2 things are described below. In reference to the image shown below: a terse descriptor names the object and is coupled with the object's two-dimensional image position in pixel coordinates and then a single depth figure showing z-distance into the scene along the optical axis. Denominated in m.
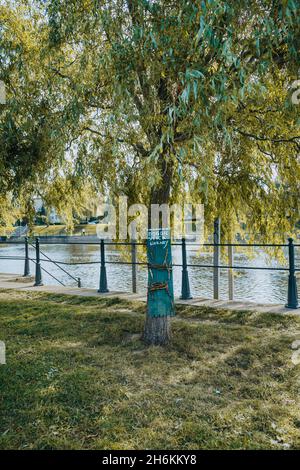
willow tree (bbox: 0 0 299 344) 3.66
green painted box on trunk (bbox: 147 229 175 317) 5.43
